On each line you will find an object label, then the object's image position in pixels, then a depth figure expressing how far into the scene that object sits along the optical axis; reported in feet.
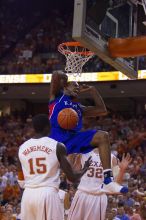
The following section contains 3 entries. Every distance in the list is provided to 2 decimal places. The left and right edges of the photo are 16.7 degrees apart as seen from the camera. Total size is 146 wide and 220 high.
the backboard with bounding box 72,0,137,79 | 19.58
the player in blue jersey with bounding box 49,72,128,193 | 19.20
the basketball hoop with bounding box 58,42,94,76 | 25.99
